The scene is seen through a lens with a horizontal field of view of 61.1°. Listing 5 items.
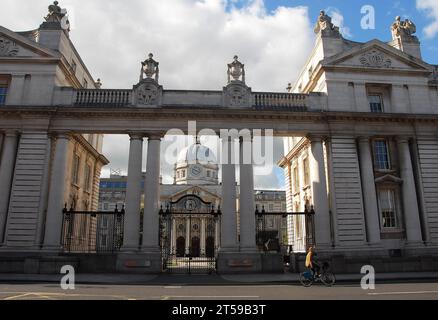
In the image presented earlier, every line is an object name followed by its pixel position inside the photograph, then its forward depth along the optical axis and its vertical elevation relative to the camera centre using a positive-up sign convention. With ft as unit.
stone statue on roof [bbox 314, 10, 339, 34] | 98.22 +59.40
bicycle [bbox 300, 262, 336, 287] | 55.26 -3.79
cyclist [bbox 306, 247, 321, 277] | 57.72 -1.68
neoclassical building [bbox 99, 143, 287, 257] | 244.63 +43.88
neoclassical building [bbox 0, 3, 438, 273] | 79.30 +24.57
